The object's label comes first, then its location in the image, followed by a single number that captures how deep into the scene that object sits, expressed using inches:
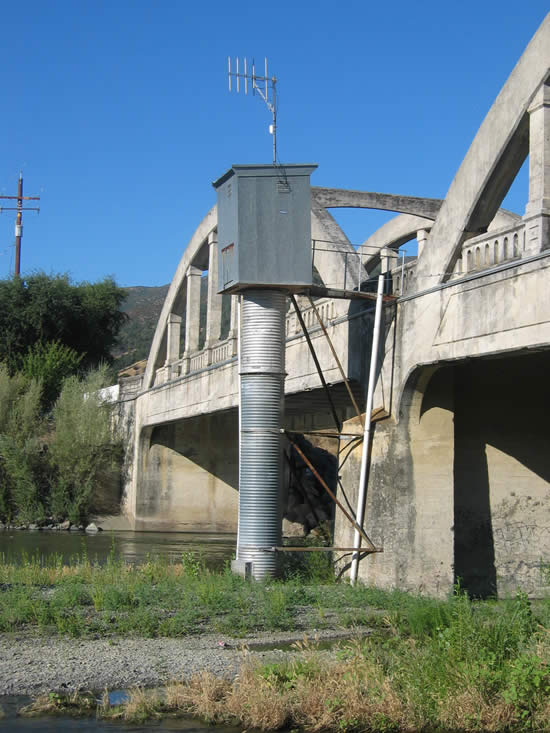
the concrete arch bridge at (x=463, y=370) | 478.0
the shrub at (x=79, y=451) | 1379.2
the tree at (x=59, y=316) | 1875.0
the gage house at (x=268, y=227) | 577.6
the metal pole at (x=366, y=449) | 572.1
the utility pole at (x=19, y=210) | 2101.4
